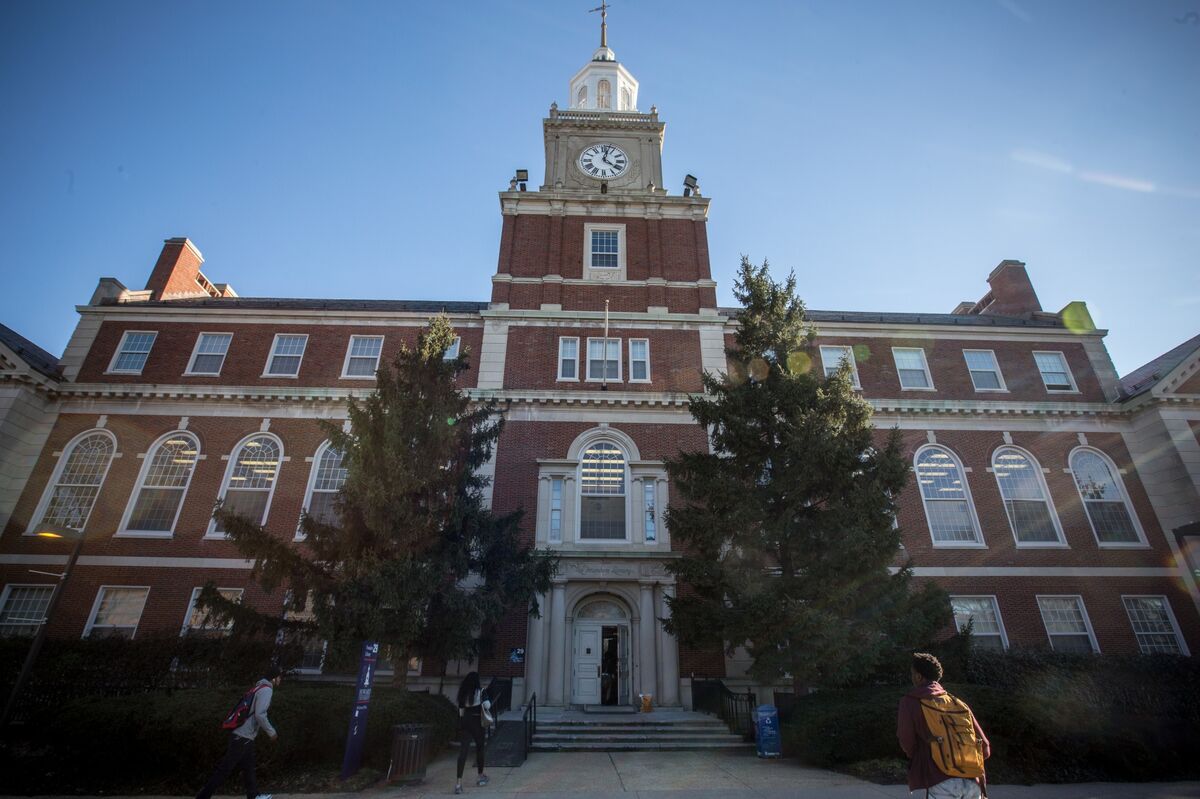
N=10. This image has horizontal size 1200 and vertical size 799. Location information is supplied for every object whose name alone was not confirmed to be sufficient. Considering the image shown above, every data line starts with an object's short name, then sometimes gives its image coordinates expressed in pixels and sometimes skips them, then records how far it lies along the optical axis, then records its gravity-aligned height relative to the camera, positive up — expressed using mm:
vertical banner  10789 -325
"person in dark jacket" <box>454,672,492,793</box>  10664 -279
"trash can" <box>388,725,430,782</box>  10773 -963
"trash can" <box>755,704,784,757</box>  13078 -650
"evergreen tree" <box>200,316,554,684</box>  13000 +3221
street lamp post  12862 +826
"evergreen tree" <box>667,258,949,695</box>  13539 +3771
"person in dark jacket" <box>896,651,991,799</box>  5793 -390
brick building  19281 +8290
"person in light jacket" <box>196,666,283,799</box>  8522 -564
